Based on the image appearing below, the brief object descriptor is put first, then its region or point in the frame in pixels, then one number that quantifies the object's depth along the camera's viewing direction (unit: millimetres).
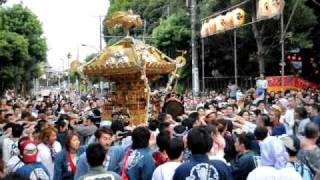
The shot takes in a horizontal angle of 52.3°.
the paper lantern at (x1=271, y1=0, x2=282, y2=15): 13576
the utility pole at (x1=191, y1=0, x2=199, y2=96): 18942
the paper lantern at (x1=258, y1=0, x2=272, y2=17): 14030
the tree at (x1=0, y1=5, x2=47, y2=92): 25566
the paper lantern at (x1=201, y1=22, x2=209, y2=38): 18410
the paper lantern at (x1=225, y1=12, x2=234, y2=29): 16621
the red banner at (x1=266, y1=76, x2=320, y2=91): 18072
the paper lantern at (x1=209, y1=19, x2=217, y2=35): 17724
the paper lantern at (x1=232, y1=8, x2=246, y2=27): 16244
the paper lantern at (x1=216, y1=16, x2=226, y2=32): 17047
